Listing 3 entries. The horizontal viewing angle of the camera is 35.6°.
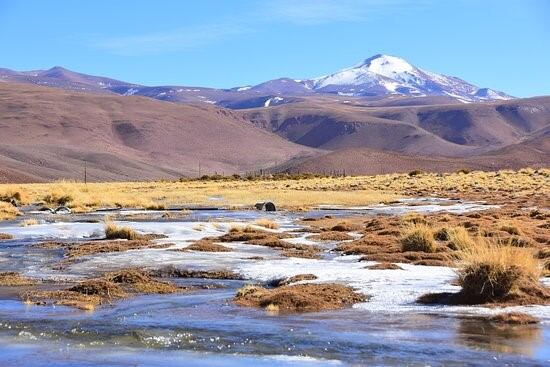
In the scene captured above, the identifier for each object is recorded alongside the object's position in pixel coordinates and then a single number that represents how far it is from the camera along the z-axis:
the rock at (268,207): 46.97
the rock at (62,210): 44.56
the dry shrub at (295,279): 17.16
